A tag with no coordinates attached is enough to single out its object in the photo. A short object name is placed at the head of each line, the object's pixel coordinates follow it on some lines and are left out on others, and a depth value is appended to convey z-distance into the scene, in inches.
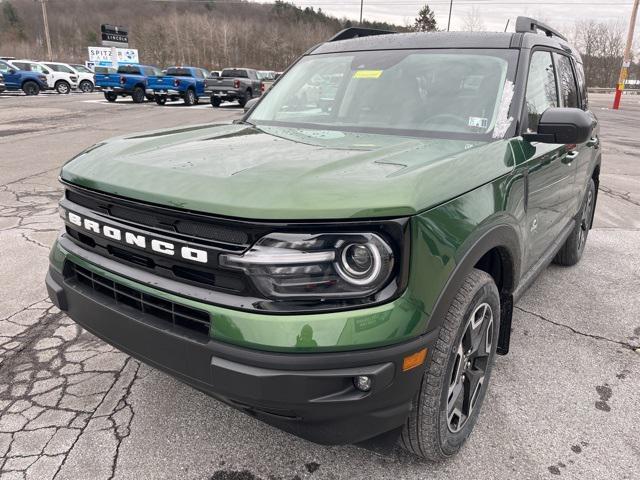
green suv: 64.9
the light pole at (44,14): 1864.4
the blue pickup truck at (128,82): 935.0
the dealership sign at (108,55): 1781.5
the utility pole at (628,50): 1127.0
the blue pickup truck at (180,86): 912.3
